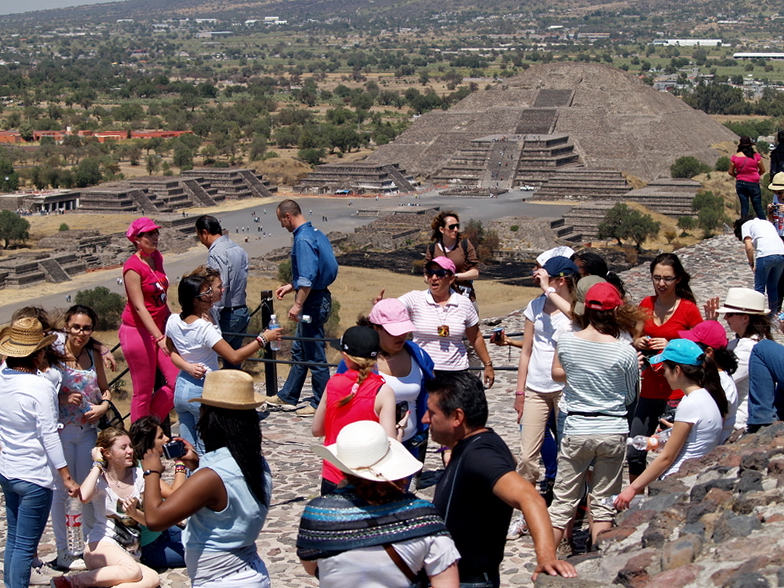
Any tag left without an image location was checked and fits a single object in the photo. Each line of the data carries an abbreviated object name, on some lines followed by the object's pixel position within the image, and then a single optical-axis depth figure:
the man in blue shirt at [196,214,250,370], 7.07
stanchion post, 8.20
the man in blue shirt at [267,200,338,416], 7.32
